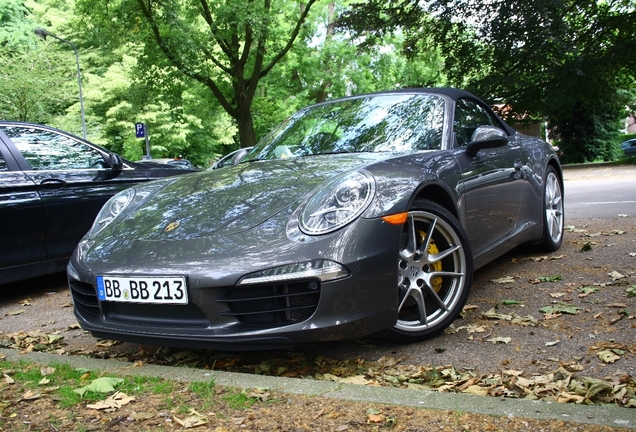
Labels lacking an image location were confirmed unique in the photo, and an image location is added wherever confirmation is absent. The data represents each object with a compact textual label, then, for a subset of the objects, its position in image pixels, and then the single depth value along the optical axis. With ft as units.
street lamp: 89.98
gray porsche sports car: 8.61
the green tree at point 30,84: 89.40
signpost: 70.61
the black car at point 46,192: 15.23
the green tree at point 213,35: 59.72
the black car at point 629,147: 98.53
